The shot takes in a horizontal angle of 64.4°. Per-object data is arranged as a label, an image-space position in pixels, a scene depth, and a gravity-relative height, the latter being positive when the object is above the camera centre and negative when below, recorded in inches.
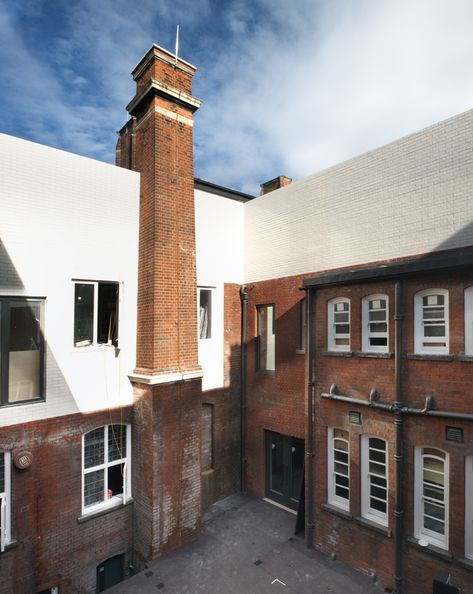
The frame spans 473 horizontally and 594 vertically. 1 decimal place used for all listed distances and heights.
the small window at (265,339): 492.4 -50.7
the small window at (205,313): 487.5 -16.5
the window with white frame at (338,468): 358.6 -162.6
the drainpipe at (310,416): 375.2 -116.7
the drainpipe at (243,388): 505.4 -119.3
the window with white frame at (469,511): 276.8 -154.9
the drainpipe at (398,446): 305.7 -119.7
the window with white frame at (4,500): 303.5 -164.4
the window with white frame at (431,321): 301.6 -16.7
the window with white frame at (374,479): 328.2 -159.1
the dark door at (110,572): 363.3 -268.6
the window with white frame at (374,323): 340.2 -20.7
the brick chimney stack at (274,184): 644.1 +204.5
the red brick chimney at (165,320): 370.3 -20.4
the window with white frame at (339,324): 369.1 -23.5
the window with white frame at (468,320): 284.2 -14.4
